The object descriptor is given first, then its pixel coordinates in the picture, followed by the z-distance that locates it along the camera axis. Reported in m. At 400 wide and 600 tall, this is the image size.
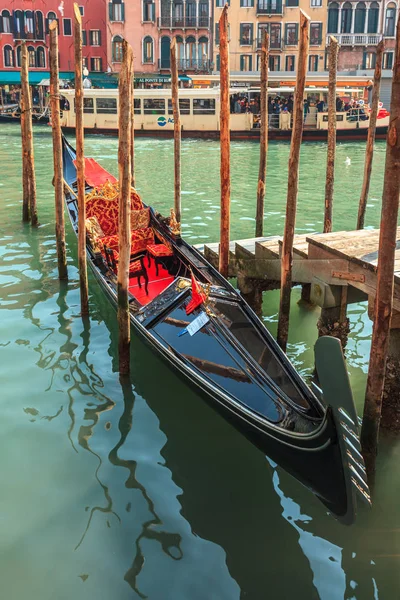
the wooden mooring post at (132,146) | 7.81
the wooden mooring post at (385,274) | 2.55
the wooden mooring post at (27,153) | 7.19
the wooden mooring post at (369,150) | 6.63
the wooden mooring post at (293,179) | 4.02
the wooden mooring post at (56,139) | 5.52
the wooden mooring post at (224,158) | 5.09
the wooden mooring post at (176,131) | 7.21
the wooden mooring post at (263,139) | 6.58
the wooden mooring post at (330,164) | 6.05
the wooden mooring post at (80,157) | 4.68
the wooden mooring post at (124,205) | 3.76
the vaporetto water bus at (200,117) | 19.84
